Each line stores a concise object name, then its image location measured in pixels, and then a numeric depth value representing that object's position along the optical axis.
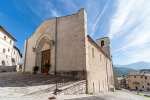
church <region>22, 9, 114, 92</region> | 8.48
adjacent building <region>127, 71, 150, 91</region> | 36.34
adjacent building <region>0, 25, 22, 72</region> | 19.89
